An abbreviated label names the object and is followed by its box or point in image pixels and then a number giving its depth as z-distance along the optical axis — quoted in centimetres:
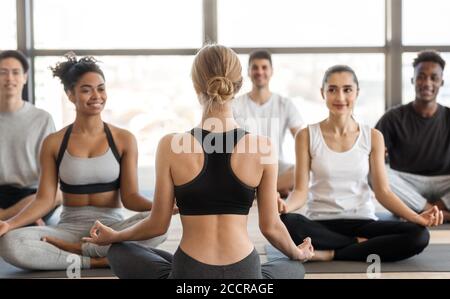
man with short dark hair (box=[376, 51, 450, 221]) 360
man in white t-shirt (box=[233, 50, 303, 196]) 423
